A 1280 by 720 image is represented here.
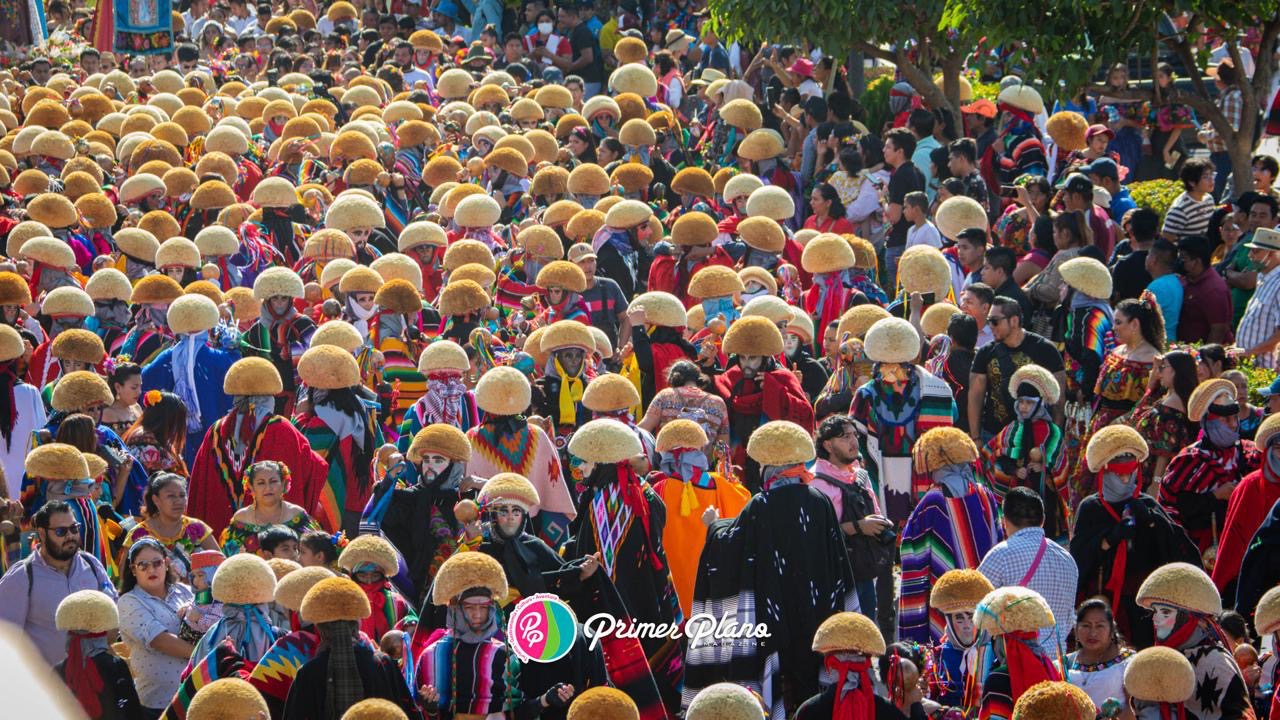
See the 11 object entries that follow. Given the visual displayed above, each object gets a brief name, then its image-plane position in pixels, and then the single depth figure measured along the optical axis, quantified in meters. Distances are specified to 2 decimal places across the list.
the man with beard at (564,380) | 19.50
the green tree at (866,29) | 28.86
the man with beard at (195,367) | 20.45
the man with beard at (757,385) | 18.87
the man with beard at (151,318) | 21.69
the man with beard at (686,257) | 24.12
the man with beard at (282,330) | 21.27
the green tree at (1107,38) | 24.37
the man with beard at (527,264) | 24.25
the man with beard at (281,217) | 26.44
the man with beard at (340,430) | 18.30
